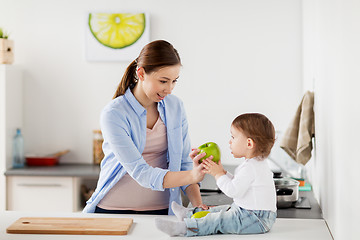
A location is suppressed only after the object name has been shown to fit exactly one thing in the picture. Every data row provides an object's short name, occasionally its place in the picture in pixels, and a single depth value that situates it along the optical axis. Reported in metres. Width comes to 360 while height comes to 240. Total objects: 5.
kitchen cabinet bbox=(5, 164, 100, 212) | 3.71
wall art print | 3.95
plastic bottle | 3.91
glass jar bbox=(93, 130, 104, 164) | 4.02
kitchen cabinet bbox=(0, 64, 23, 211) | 3.80
